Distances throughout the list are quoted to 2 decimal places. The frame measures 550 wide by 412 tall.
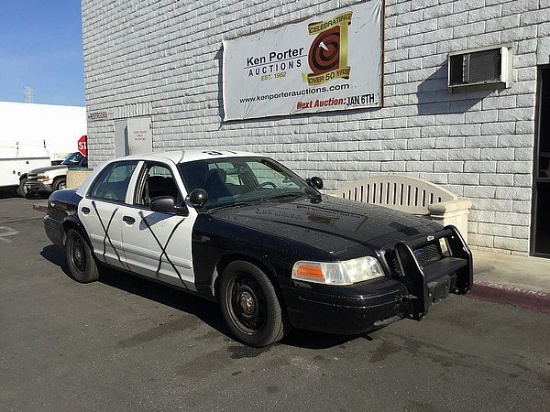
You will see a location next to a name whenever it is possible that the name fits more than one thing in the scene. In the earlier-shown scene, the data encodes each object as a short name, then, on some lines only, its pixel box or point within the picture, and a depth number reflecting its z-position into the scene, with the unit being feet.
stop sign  53.01
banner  25.40
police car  11.70
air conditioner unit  20.27
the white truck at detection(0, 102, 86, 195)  60.03
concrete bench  20.29
